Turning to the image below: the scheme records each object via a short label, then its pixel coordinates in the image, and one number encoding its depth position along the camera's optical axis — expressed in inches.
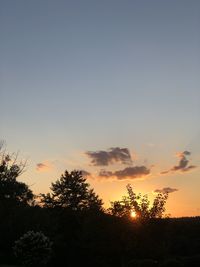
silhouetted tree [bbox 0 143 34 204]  1283.0
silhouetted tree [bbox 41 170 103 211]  1682.4
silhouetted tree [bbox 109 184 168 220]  792.2
